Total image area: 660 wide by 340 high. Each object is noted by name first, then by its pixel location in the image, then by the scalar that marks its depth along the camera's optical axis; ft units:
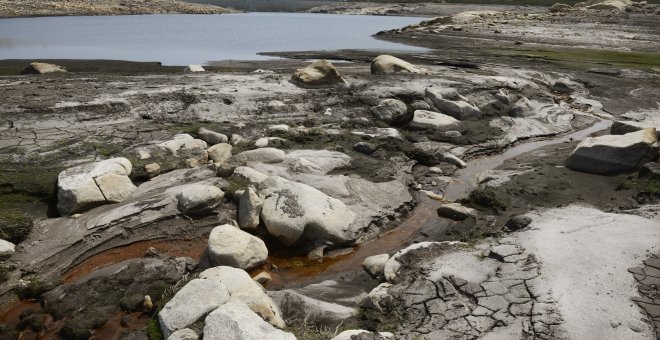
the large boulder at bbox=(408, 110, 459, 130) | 44.34
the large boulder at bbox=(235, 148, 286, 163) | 34.12
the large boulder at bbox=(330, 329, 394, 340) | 17.16
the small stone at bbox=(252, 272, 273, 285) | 23.45
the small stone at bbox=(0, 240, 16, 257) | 23.81
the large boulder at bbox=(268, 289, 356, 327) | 19.75
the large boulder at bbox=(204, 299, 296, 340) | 16.19
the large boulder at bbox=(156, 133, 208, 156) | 34.45
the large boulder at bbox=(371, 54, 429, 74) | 58.95
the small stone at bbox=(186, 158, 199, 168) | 33.17
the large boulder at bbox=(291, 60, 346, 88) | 51.06
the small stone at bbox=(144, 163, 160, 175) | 31.55
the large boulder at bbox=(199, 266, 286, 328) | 18.57
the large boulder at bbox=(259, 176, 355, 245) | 26.84
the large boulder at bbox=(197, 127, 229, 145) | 37.45
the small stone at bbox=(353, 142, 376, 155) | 38.06
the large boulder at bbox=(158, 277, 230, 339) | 17.60
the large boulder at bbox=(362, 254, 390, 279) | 23.88
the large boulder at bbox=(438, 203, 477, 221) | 29.86
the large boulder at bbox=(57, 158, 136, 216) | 27.22
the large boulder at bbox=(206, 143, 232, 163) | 34.57
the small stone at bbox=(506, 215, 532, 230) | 26.45
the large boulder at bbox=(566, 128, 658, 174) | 33.45
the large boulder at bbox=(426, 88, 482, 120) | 47.52
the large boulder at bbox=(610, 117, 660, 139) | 38.60
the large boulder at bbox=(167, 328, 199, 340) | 16.72
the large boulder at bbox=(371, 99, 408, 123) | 44.83
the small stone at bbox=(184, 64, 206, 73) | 61.26
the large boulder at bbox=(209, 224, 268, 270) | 23.72
